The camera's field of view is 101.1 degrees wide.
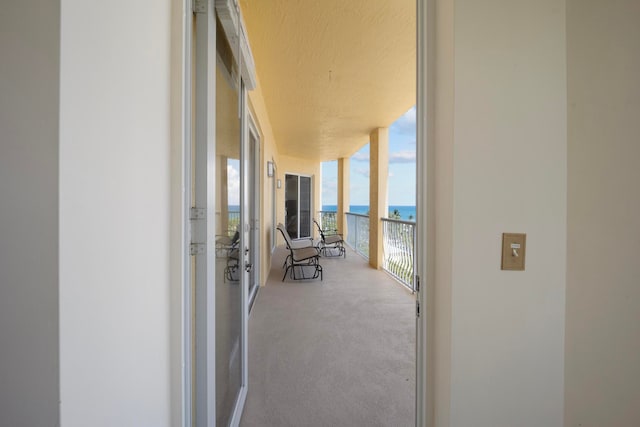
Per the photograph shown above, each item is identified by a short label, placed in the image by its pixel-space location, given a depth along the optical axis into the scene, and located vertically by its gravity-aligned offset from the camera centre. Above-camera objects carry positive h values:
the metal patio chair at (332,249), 5.63 -0.89
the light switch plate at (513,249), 0.85 -0.12
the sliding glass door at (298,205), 7.81 +0.20
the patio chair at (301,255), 4.21 -0.70
